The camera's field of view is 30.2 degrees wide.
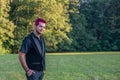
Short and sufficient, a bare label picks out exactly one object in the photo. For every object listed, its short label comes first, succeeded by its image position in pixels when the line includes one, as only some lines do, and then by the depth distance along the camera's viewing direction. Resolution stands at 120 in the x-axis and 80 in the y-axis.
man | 3.97
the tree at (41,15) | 32.29
